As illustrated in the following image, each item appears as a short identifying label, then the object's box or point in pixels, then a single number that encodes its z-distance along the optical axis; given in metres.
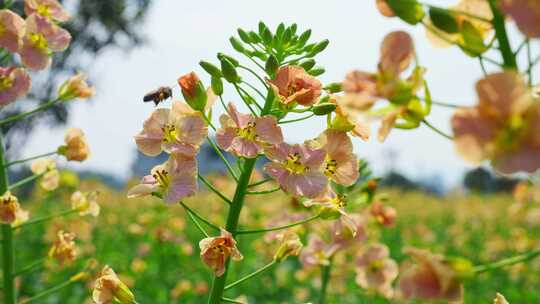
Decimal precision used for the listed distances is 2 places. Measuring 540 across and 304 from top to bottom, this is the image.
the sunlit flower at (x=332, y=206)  0.33
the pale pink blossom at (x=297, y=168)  0.32
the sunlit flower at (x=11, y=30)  0.38
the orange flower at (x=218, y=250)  0.32
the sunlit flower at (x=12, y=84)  0.38
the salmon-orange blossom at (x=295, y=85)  0.32
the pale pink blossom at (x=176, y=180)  0.32
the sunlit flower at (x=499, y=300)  0.29
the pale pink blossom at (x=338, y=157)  0.33
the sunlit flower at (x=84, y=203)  0.43
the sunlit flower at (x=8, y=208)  0.38
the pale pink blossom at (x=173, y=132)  0.32
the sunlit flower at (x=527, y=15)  0.23
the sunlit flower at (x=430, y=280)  0.24
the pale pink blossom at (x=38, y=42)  0.40
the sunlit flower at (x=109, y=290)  0.33
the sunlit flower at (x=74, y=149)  0.44
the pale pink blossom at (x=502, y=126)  0.23
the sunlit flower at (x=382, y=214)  0.53
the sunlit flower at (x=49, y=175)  0.45
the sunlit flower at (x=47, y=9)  0.41
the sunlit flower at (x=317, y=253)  0.49
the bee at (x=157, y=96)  0.37
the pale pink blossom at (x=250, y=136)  0.32
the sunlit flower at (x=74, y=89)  0.44
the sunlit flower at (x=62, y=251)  0.41
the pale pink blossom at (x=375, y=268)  0.52
